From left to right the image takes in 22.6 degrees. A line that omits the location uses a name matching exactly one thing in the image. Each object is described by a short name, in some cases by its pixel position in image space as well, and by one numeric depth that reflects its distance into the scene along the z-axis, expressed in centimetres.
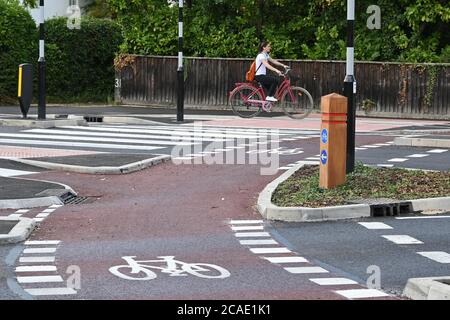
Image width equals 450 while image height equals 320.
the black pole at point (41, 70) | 2755
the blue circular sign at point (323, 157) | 1511
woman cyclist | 2830
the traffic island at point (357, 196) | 1366
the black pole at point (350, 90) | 1609
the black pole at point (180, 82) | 2884
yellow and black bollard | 2792
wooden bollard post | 1509
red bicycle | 2884
